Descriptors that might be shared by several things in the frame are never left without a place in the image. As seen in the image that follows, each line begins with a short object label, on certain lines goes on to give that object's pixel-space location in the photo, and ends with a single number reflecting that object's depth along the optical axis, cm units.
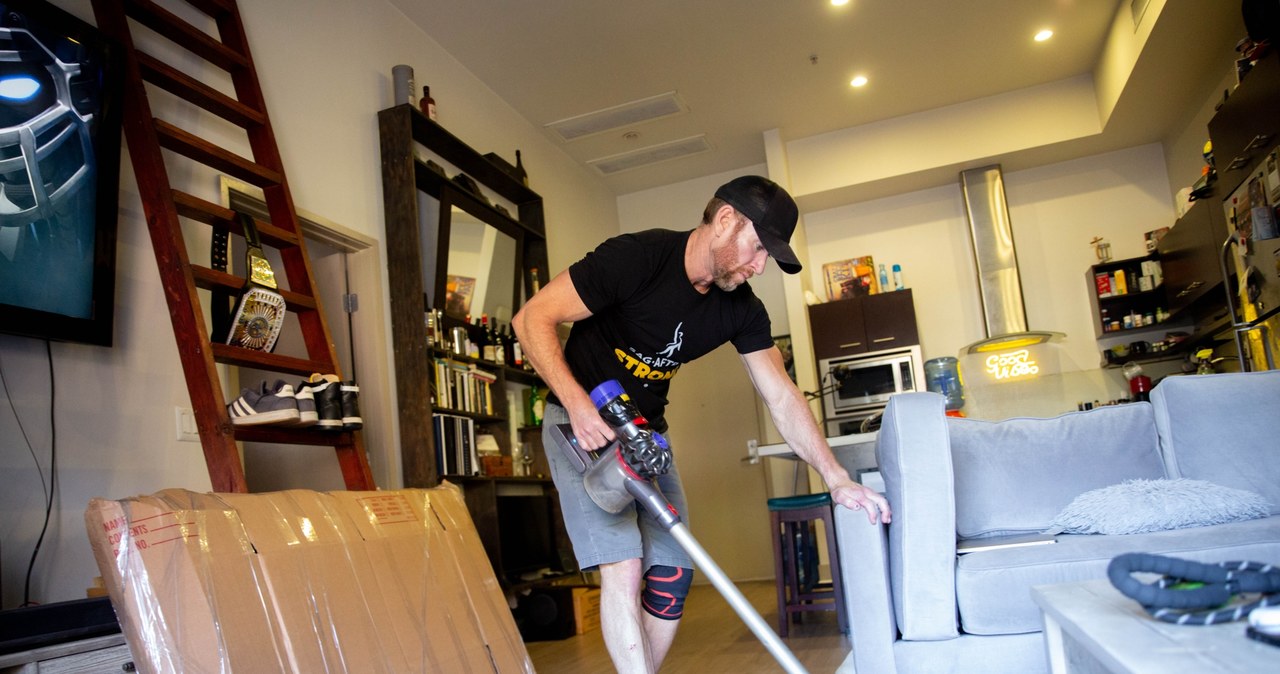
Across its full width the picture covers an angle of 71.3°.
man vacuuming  195
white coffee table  84
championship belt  285
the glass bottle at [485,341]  483
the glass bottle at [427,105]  457
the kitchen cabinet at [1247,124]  385
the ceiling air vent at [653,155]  682
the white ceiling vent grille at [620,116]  604
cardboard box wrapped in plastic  198
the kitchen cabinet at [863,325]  682
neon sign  666
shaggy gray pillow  202
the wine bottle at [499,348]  491
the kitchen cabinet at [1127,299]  638
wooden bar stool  385
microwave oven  669
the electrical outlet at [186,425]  290
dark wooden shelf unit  402
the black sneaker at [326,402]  289
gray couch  195
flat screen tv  238
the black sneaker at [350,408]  297
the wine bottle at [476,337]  480
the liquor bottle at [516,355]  514
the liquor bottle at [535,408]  537
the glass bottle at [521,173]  557
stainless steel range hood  668
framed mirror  452
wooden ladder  259
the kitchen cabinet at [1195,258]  504
